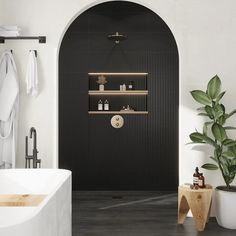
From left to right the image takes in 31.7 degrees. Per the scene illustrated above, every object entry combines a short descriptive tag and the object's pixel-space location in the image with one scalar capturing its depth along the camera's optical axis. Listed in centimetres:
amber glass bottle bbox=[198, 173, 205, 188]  417
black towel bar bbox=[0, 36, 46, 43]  420
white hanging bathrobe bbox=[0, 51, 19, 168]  414
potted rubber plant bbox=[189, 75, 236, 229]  410
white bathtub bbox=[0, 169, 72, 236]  177
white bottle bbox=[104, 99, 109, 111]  618
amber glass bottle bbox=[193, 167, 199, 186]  419
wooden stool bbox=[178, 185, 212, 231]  401
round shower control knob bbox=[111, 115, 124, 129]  616
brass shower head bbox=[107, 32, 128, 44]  595
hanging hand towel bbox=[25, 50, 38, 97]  421
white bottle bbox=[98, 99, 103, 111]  618
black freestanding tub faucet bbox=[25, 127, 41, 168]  368
